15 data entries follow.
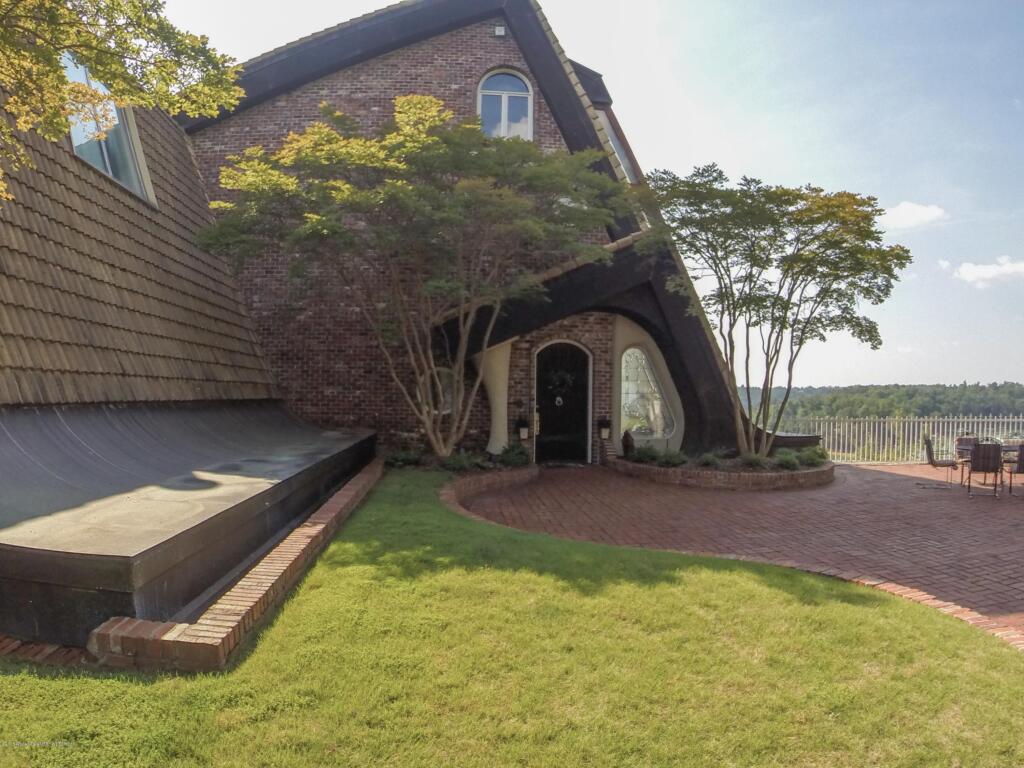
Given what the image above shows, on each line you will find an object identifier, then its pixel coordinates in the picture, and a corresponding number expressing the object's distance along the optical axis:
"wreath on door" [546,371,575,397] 13.04
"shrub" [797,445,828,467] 11.40
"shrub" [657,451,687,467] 11.10
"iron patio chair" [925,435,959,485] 10.77
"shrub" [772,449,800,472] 10.80
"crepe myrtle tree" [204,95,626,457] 8.45
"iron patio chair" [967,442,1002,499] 9.30
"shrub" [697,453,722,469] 10.84
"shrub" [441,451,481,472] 10.07
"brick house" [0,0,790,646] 3.88
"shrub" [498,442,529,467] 11.25
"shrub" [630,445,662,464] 11.52
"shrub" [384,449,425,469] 10.31
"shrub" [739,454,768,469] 10.82
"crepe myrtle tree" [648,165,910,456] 10.15
